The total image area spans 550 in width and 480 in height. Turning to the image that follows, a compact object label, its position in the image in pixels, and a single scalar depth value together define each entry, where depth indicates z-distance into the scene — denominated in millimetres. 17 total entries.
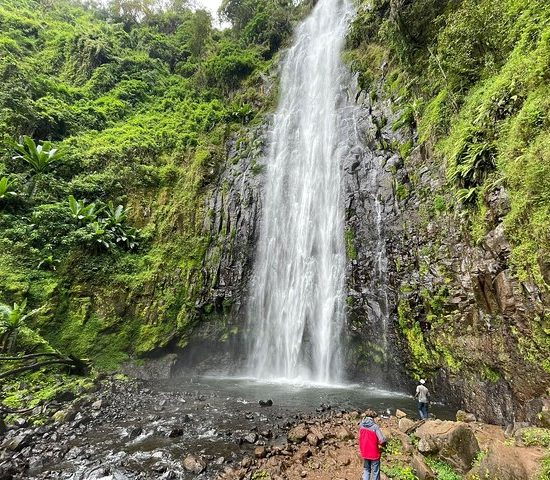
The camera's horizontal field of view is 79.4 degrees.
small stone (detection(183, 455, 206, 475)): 6395
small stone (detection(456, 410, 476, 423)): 8212
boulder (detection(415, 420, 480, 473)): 5711
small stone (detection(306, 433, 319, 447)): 7148
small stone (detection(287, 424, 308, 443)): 7434
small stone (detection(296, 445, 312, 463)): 6649
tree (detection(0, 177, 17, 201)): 14680
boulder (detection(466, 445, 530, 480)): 4664
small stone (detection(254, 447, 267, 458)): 6805
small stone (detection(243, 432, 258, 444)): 7571
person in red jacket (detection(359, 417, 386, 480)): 5207
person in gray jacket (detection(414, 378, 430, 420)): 8367
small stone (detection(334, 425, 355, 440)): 7469
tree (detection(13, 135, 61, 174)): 16516
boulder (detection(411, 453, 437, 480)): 5522
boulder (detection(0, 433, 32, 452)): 7195
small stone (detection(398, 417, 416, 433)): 7411
